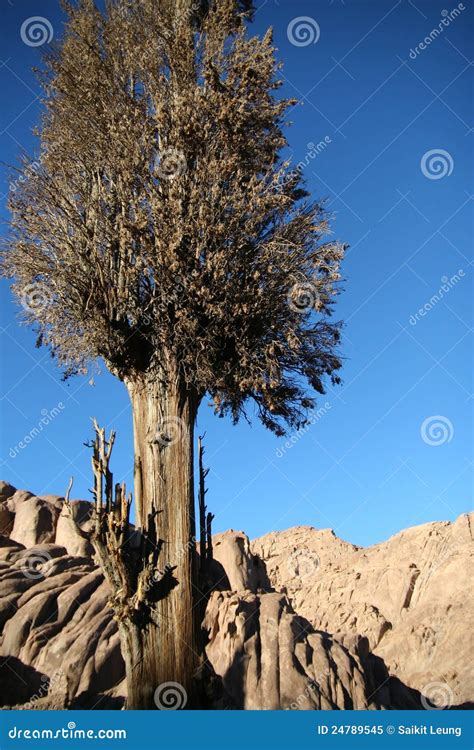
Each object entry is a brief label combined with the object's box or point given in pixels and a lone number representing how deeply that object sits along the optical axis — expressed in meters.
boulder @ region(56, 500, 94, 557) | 36.03
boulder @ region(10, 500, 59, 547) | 37.91
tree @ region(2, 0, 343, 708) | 11.75
